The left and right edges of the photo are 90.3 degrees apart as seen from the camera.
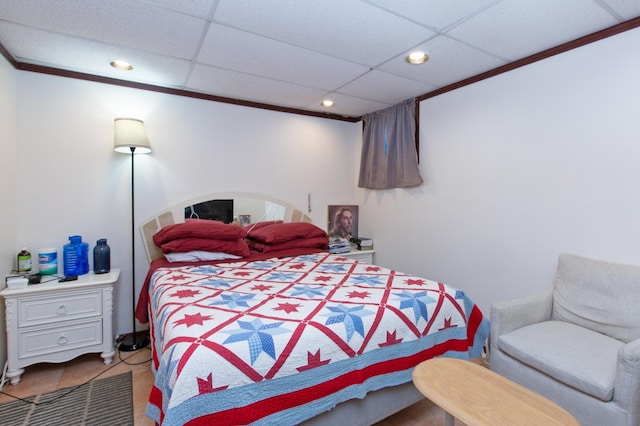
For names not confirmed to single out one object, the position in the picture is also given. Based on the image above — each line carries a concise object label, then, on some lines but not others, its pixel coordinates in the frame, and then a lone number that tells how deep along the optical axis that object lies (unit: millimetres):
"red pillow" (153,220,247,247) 2732
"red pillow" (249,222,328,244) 3127
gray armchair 1483
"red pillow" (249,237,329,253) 3137
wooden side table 1141
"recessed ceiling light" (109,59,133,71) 2467
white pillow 2725
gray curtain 3311
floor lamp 2643
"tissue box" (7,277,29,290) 2154
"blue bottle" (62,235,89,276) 2523
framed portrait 4059
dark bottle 2604
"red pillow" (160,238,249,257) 2699
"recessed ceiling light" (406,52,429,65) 2334
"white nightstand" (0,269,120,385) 2164
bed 1226
